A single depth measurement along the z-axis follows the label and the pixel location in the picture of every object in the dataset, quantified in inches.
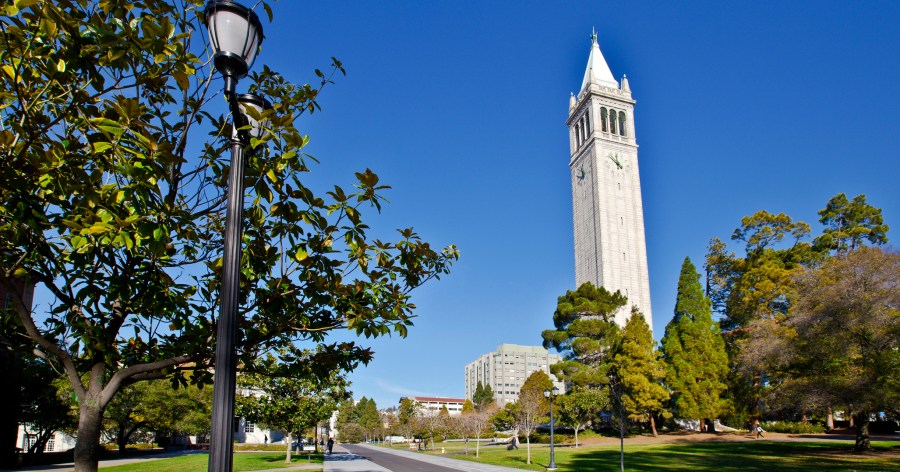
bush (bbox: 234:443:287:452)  2221.0
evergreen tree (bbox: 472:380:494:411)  3890.3
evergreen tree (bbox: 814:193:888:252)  1653.5
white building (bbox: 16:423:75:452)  1519.4
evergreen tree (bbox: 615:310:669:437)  1640.0
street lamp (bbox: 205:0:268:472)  136.9
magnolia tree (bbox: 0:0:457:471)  156.0
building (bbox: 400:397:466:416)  6612.2
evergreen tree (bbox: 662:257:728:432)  1662.2
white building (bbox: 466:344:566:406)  5930.1
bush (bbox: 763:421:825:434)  1616.6
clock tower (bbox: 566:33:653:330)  2578.7
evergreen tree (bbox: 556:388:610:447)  1637.6
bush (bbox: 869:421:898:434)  1586.6
